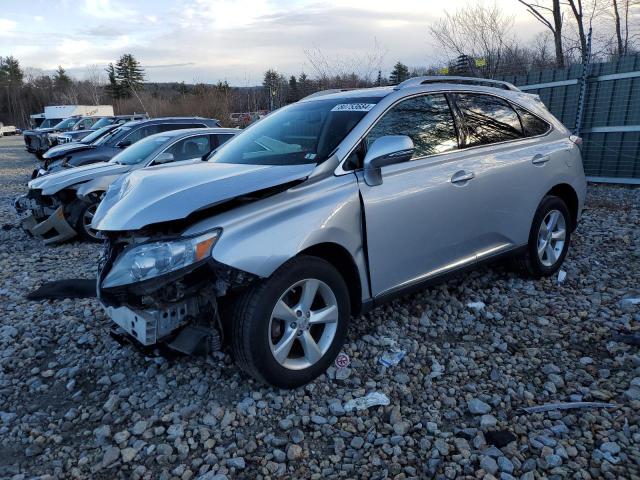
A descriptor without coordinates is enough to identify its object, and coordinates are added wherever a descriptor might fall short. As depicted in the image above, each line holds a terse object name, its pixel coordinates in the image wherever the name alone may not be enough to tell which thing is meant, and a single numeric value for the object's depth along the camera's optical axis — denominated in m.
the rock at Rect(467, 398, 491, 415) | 2.78
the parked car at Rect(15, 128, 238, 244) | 6.55
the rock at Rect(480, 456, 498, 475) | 2.33
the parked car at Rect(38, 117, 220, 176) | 9.98
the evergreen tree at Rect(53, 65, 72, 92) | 85.81
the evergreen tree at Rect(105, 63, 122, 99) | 77.00
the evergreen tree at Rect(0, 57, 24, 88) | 86.06
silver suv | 2.65
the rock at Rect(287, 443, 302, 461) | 2.49
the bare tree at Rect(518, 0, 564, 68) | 15.63
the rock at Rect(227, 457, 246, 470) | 2.44
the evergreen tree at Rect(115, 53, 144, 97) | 77.75
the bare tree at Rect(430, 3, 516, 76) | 14.95
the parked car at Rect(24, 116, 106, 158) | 20.44
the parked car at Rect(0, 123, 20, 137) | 60.16
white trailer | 41.44
